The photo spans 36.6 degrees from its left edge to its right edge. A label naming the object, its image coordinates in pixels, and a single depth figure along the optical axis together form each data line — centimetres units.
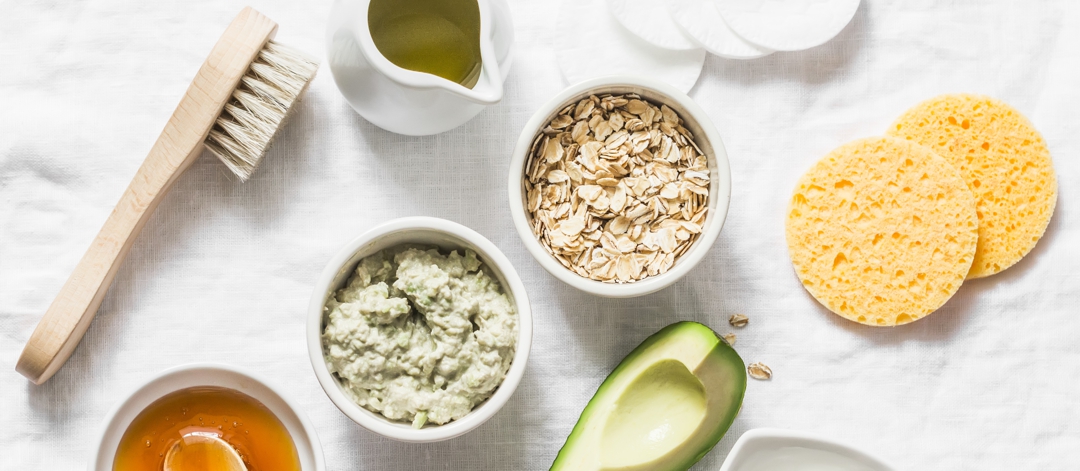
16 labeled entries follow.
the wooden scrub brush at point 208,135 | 64
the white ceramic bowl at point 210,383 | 60
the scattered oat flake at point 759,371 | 67
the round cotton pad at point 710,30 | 66
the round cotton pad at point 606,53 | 67
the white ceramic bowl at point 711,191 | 62
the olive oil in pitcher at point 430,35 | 61
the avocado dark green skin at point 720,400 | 62
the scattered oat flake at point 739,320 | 67
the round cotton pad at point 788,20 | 67
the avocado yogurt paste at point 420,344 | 60
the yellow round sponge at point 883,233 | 66
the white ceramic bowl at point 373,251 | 60
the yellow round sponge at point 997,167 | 67
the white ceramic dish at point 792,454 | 63
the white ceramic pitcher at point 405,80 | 60
